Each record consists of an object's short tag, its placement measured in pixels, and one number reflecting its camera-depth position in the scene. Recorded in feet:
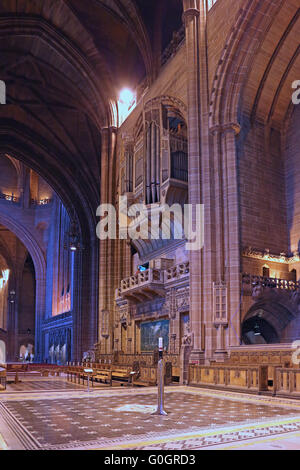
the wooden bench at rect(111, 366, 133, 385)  47.83
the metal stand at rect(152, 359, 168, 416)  25.72
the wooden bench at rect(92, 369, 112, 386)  48.06
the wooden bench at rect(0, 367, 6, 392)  43.33
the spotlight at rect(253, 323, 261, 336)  56.82
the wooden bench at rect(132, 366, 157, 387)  45.94
